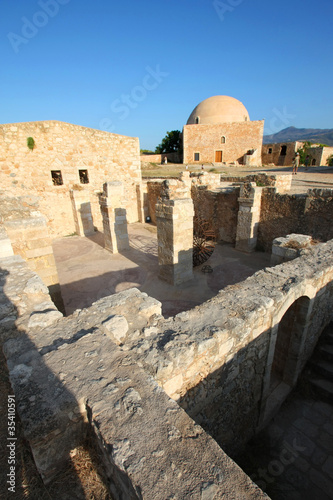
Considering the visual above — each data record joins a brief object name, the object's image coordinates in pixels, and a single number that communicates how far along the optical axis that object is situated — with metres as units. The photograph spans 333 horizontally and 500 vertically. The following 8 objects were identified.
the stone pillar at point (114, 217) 9.12
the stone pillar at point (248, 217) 8.90
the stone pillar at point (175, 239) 6.52
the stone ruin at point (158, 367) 1.40
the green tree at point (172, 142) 33.91
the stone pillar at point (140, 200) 13.76
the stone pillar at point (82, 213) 11.65
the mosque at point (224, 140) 27.06
